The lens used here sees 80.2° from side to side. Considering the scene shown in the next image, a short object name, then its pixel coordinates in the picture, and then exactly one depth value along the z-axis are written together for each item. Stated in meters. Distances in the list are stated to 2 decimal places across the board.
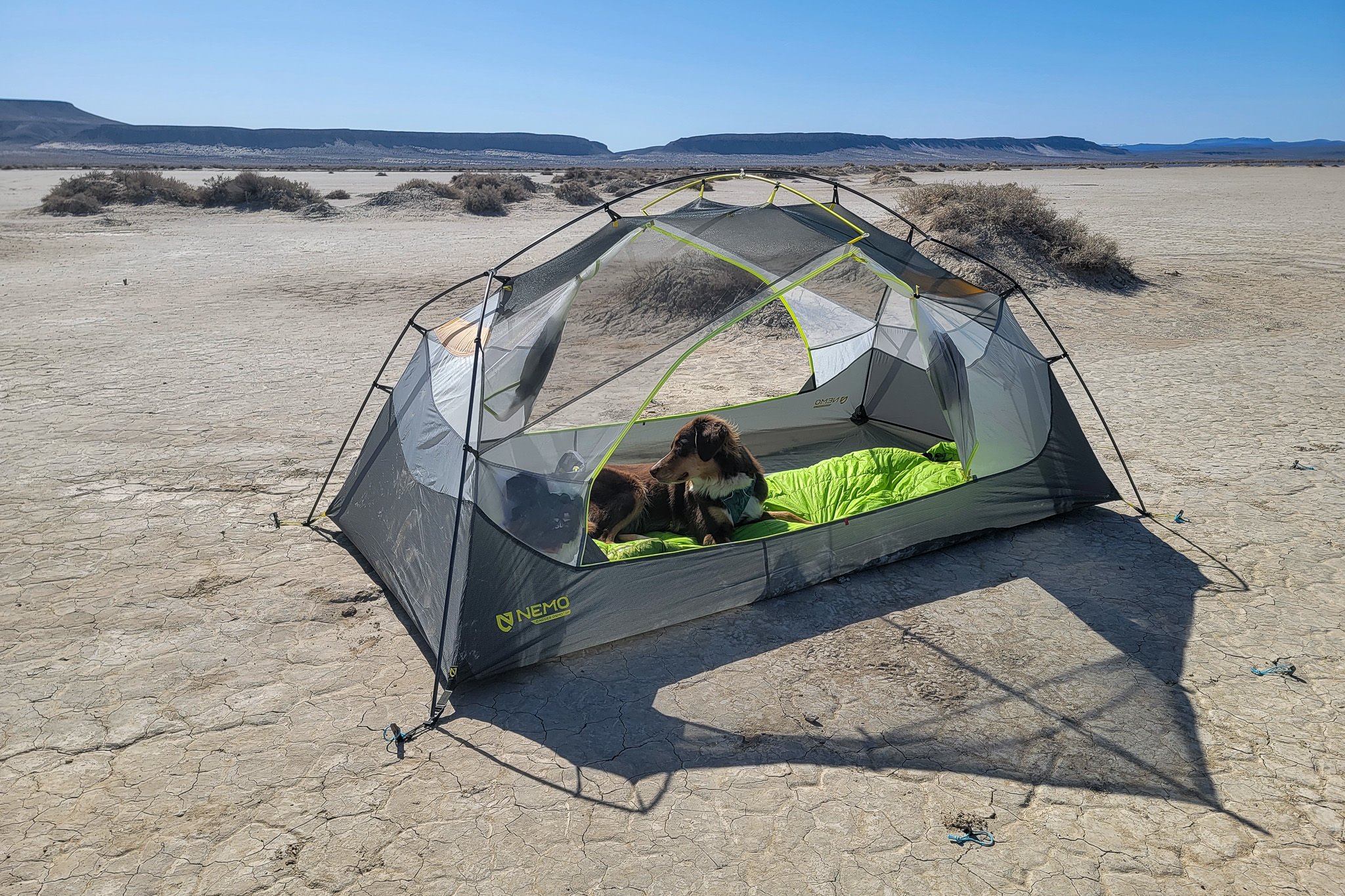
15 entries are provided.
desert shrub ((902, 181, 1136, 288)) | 13.54
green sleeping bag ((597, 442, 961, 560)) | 5.61
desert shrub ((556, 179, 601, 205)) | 30.28
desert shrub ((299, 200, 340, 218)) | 25.28
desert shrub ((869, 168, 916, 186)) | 35.59
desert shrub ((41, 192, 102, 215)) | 24.23
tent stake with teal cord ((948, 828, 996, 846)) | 3.10
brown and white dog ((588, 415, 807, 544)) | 5.11
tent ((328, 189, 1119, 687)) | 4.16
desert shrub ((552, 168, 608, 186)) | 39.16
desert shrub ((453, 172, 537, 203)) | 29.34
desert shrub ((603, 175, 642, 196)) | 33.59
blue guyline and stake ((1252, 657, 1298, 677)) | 4.07
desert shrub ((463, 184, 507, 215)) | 26.67
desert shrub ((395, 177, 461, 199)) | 28.39
